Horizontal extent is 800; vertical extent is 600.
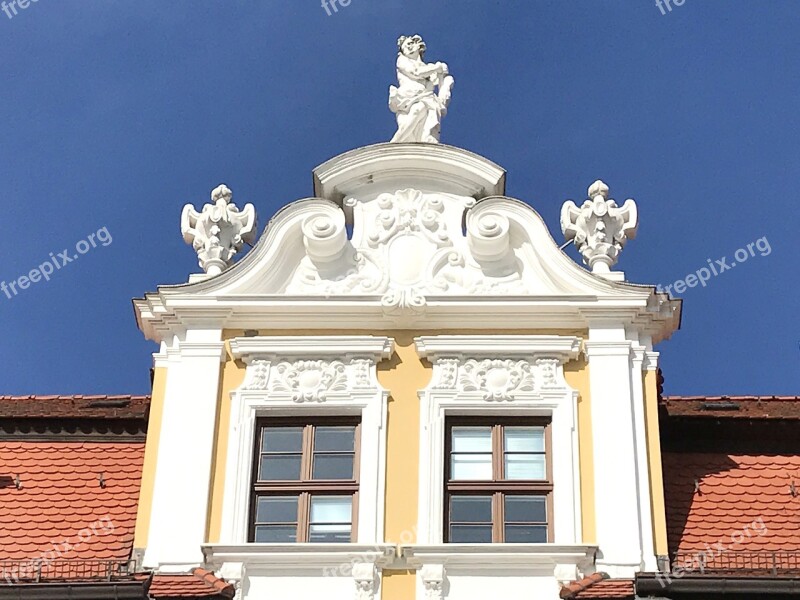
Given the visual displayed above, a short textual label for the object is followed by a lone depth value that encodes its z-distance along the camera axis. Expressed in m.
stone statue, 18.88
